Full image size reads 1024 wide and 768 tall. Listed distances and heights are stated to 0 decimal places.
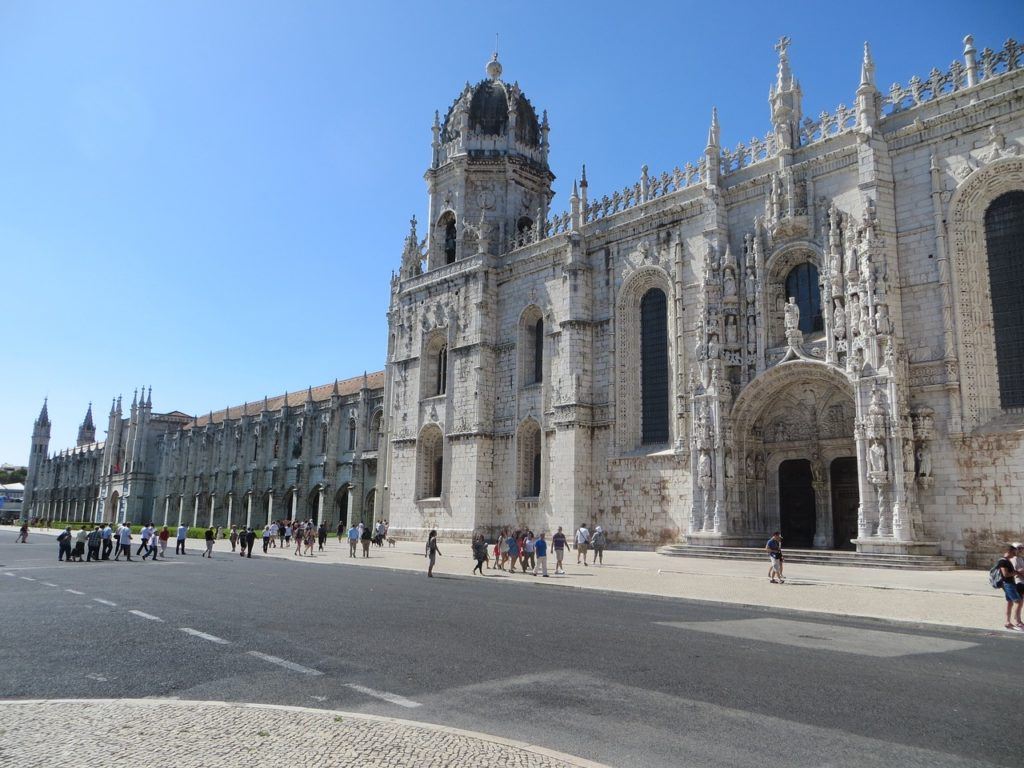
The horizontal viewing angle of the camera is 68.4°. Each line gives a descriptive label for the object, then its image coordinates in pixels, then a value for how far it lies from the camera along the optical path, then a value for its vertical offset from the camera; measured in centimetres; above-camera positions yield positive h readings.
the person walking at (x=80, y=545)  2828 -161
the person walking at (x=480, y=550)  2194 -121
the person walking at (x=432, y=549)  2144 -117
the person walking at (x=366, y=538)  2994 -124
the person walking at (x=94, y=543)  2839 -151
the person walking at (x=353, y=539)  3142 -135
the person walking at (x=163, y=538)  3281 -149
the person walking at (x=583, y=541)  2519 -104
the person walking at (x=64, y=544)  2766 -153
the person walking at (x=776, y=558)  1859 -111
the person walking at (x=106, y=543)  2897 -154
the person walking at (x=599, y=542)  2531 -106
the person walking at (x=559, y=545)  2262 -108
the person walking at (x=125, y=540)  2866 -144
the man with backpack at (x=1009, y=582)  1174 -102
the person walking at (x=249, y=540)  3152 -146
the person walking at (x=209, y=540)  3073 -146
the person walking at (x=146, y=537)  2922 -131
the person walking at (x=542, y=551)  2145 -118
